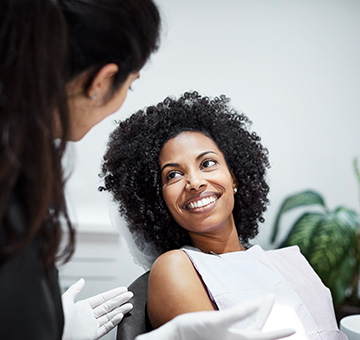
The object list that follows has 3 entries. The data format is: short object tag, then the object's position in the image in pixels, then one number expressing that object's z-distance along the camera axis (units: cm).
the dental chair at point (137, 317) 158
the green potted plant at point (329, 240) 289
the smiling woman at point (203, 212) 155
